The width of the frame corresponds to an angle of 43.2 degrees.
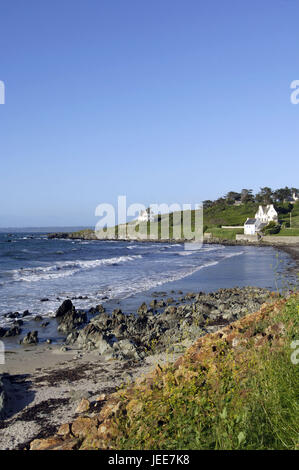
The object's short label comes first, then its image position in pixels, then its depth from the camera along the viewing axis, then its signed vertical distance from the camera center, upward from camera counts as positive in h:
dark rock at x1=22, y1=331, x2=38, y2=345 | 15.02 -4.40
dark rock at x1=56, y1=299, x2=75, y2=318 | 19.20 -4.11
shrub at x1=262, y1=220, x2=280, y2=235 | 94.88 -0.33
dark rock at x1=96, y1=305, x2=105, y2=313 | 20.15 -4.36
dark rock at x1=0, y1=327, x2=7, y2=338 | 16.01 -4.44
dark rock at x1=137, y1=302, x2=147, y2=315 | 19.72 -4.32
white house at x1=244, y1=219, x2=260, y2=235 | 101.44 +0.23
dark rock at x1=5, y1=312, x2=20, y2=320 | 19.21 -4.45
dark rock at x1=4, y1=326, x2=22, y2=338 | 16.11 -4.44
